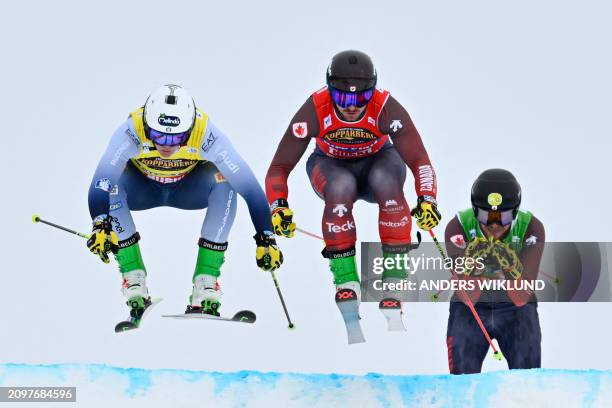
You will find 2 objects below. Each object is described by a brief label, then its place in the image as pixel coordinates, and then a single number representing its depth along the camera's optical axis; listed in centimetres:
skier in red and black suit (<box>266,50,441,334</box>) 1825
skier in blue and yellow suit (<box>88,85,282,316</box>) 1792
